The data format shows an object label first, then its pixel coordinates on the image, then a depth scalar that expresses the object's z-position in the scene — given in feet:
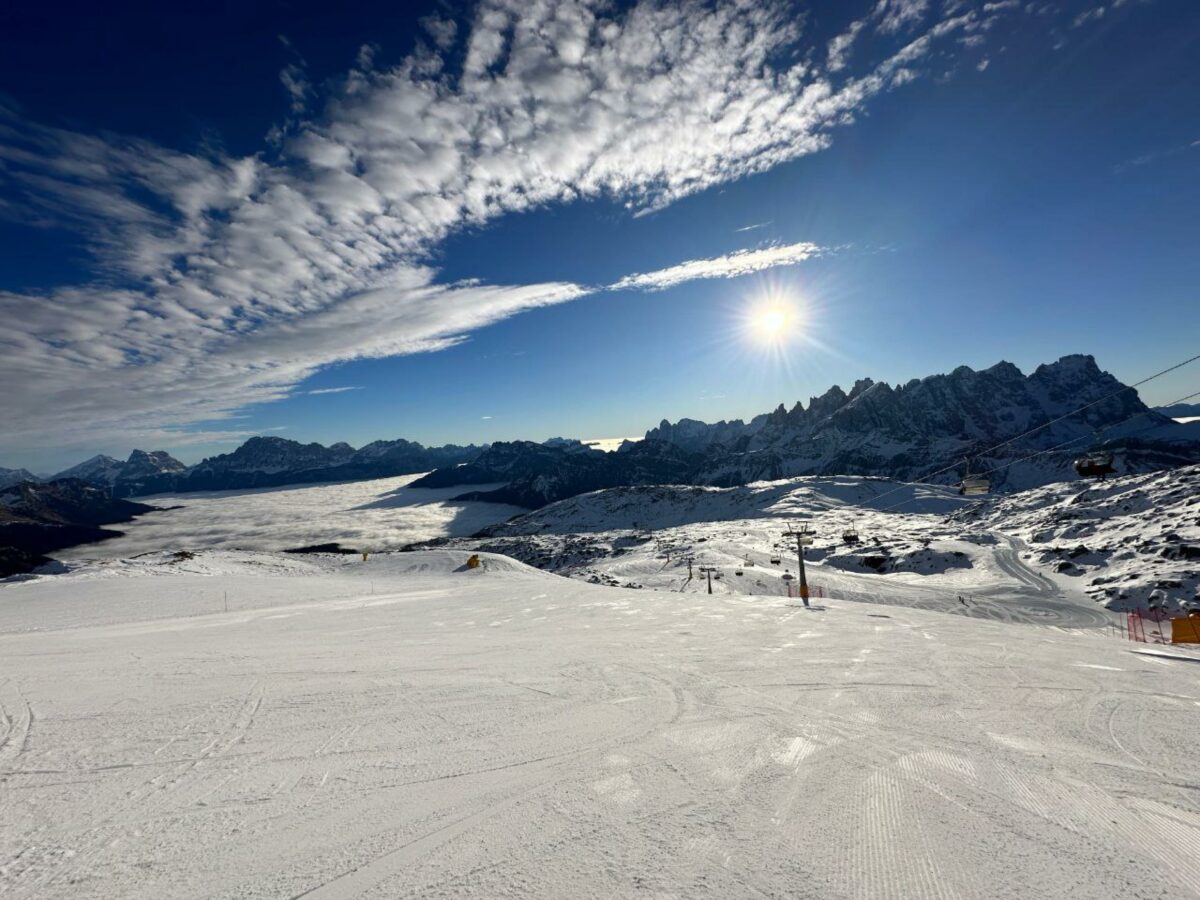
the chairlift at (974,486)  115.44
